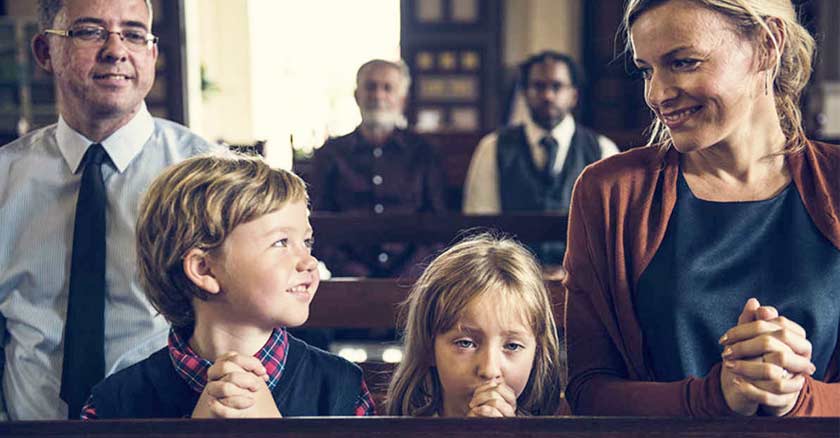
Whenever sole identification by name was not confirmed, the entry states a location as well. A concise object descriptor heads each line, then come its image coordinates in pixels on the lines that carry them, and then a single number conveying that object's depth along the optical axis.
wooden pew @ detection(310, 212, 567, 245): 3.16
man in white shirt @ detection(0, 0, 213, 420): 1.78
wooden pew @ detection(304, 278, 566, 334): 2.25
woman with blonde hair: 1.35
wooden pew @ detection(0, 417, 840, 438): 0.94
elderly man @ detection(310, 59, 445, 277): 4.02
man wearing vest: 3.99
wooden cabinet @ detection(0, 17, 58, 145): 9.04
